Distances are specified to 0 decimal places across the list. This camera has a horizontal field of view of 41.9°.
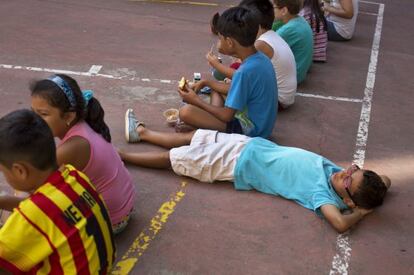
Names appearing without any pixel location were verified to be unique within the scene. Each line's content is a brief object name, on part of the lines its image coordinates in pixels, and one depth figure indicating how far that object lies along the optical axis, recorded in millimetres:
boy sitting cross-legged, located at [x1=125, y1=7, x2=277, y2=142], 3920
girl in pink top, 2816
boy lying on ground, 3443
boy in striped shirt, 2174
